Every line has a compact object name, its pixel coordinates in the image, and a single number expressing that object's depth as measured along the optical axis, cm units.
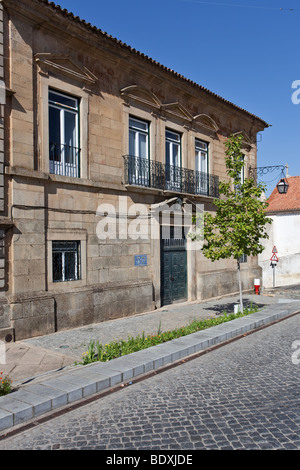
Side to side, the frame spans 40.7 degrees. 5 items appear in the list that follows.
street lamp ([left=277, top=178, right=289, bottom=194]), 1630
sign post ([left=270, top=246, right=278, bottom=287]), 2313
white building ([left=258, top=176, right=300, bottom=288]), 3453
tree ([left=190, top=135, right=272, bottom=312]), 1190
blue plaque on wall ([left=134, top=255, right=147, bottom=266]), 1302
